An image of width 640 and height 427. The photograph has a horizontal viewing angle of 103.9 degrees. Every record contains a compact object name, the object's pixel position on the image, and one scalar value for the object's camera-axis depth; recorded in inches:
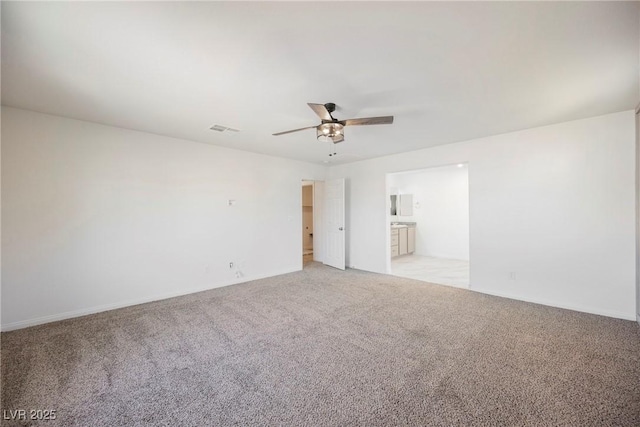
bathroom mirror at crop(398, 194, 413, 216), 321.4
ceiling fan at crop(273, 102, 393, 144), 102.0
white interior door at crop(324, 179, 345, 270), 241.8
